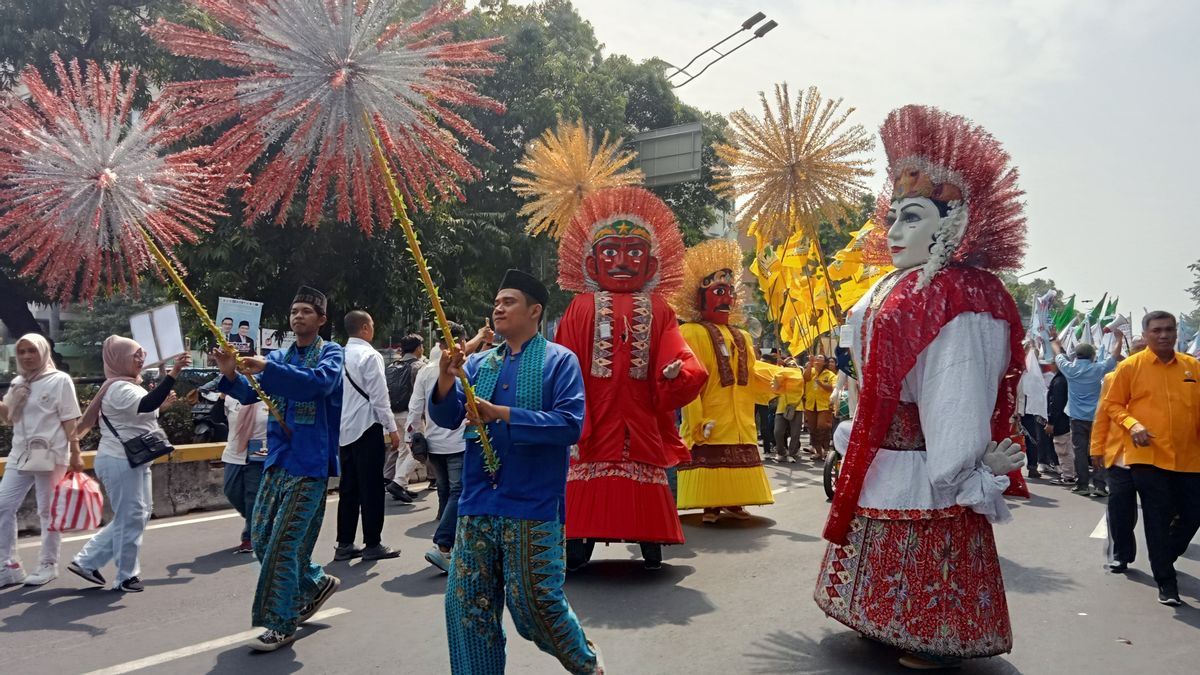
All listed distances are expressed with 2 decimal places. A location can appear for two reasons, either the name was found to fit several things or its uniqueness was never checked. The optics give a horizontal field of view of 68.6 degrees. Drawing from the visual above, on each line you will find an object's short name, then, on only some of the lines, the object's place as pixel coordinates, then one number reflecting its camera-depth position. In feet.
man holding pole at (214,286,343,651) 14.06
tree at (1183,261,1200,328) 143.91
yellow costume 24.49
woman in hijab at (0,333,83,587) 18.92
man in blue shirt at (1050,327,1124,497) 32.60
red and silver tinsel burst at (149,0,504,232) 8.60
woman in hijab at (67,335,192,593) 18.37
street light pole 52.21
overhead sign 53.72
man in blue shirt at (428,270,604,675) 10.50
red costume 18.58
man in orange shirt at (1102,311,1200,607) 17.99
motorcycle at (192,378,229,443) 31.27
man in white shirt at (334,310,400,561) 21.44
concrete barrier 26.81
